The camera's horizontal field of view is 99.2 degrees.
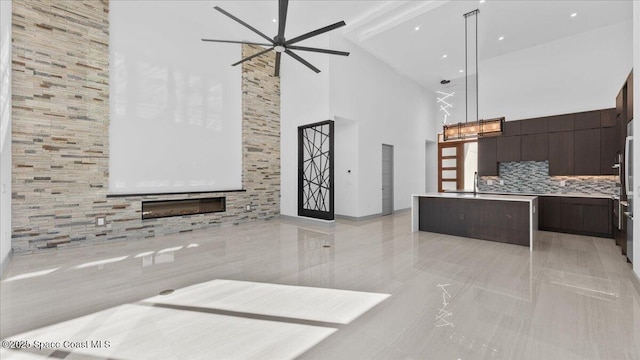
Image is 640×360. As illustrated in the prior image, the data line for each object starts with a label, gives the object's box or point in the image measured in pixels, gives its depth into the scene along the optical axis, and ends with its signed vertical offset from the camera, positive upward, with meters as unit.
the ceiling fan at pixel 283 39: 3.52 +2.11
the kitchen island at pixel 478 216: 4.65 -0.73
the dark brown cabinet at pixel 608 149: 5.48 +0.59
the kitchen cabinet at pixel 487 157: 7.02 +0.55
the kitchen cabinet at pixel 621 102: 3.98 +1.19
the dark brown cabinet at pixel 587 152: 5.66 +0.55
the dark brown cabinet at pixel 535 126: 6.30 +1.23
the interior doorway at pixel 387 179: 8.41 -0.03
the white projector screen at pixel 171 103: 5.26 +1.64
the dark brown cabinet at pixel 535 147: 6.29 +0.72
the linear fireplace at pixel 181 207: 5.67 -0.65
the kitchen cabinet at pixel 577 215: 5.24 -0.76
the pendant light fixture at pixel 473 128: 5.08 +0.97
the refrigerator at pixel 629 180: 3.36 -0.03
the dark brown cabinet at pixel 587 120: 5.68 +1.23
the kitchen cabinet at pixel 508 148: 6.67 +0.74
